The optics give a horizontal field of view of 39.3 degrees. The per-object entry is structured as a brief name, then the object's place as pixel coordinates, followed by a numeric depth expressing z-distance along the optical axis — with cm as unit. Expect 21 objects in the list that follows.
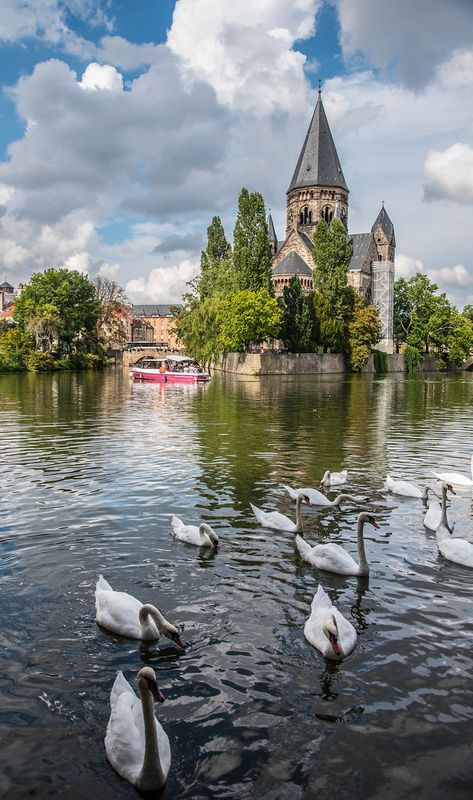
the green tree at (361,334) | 9694
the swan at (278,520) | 1182
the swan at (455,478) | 1523
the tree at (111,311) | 11194
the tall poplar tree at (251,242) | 8012
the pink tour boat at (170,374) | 6612
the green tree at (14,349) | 8769
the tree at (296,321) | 8944
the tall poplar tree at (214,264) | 9369
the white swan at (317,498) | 1373
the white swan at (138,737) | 532
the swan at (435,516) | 1187
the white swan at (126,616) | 762
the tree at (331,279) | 9212
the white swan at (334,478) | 1553
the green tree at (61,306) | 9300
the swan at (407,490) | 1466
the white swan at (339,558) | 979
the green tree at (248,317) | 7812
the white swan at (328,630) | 729
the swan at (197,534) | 1105
